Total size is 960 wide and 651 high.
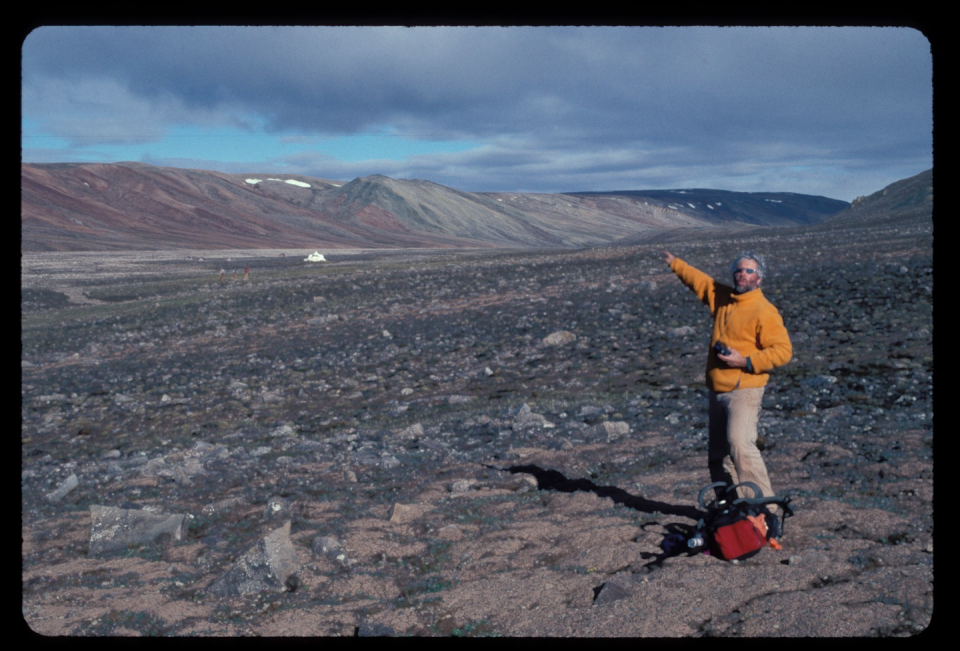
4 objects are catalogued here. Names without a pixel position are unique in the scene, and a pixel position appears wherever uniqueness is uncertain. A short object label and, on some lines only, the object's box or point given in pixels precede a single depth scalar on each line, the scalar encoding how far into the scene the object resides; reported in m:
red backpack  5.06
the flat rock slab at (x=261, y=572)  5.52
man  5.17
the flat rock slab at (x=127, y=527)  6.53
